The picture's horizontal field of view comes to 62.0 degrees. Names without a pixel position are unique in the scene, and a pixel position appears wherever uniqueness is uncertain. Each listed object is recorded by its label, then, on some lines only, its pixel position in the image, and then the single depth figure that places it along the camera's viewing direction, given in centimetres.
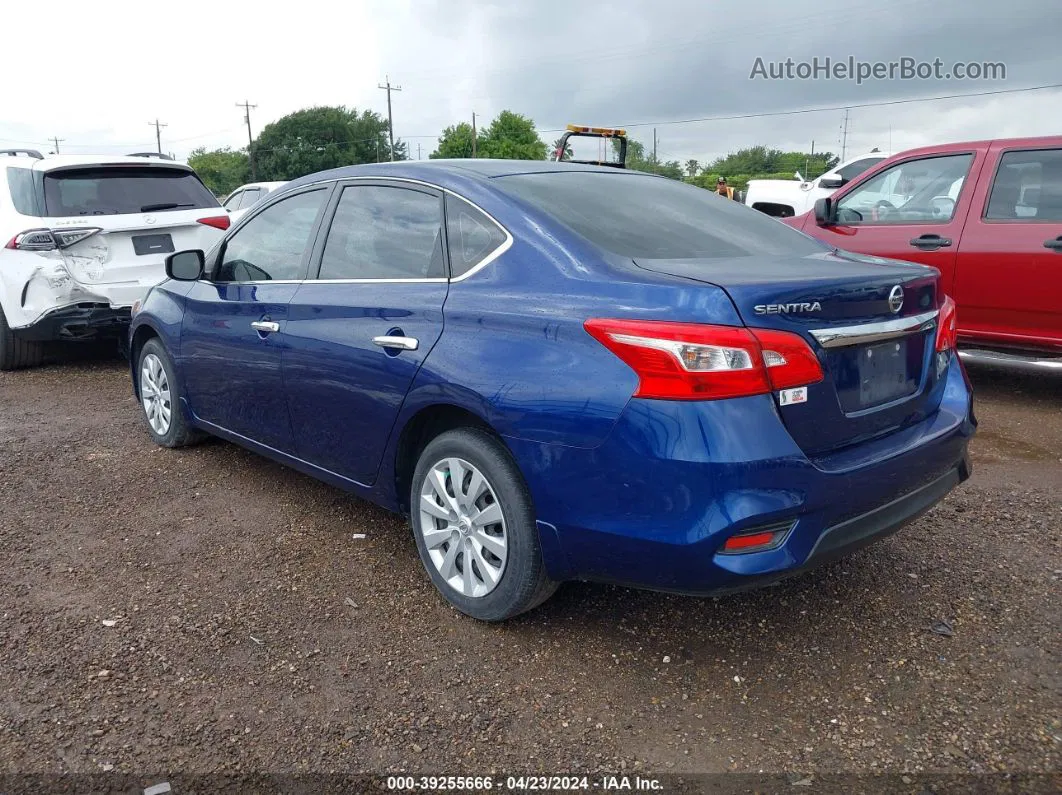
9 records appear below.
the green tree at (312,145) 7981
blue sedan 242
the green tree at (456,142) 8306
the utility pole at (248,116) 6744
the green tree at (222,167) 9243
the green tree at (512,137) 8356
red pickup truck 567
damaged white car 681
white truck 1241
